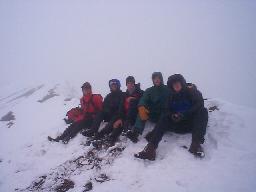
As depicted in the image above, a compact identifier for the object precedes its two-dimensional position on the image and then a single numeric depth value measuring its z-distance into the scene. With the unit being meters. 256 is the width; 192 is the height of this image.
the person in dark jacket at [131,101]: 10.26
